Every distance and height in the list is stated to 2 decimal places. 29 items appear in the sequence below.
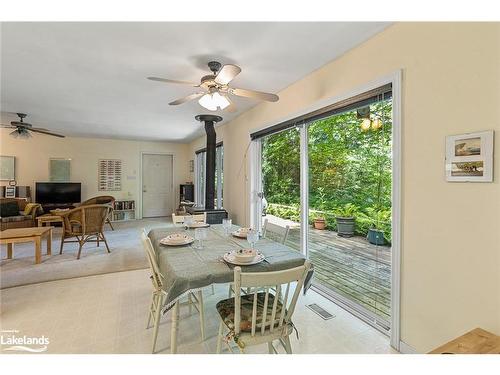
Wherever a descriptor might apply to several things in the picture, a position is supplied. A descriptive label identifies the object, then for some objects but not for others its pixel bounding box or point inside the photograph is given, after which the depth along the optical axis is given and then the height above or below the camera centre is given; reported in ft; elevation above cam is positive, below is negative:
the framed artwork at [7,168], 19.54 +1.33
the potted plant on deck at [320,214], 9.66 -1.15
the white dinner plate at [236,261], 5.52 -1.70
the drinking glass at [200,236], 6.79 -1.41
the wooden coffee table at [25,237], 10.92 -2.35
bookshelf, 23.59 -2.43
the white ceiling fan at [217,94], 7.30 +2.78
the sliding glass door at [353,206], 7.20 -0.72
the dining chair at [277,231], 7.84 -1.55
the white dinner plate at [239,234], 7.89 -1.58
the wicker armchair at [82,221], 12.94 -1.95
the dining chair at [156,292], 5.74 -2.59
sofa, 15.72 -2.00
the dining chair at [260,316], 4.17 -2.65
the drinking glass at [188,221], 9.23 -1.37
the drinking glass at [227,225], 8.50 -1.40
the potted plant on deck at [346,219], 8.73 -1.24
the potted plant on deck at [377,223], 7.19 -1.15
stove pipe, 15.14 +1.12
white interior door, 25.44 +0.00
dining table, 4.93 -1.77
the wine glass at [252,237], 6.64 -1.39
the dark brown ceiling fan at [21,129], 14.12 +3.22
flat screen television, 20.38 -0.61
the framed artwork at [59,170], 21.57 +1.33
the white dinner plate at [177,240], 6.81 -1.55
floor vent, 7.52 -3.97
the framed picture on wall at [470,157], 4.46 +0.54
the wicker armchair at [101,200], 20.10 -1.25
